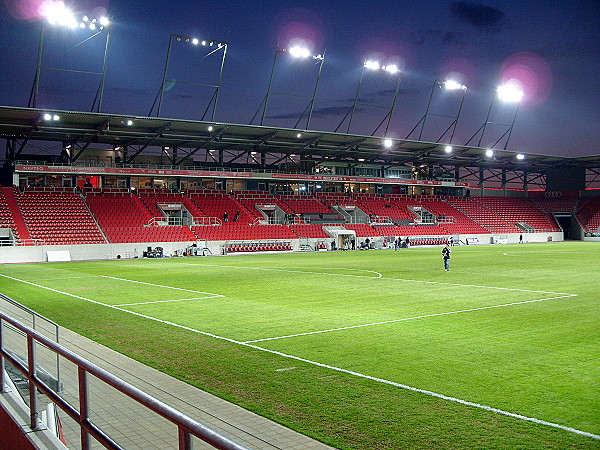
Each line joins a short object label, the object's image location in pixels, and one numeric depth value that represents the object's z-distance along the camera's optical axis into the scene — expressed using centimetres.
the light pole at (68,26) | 4253
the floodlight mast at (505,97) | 7181
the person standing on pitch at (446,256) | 3080
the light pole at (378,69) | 6206
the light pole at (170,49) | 5084
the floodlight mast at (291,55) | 5647
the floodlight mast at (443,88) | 6731
